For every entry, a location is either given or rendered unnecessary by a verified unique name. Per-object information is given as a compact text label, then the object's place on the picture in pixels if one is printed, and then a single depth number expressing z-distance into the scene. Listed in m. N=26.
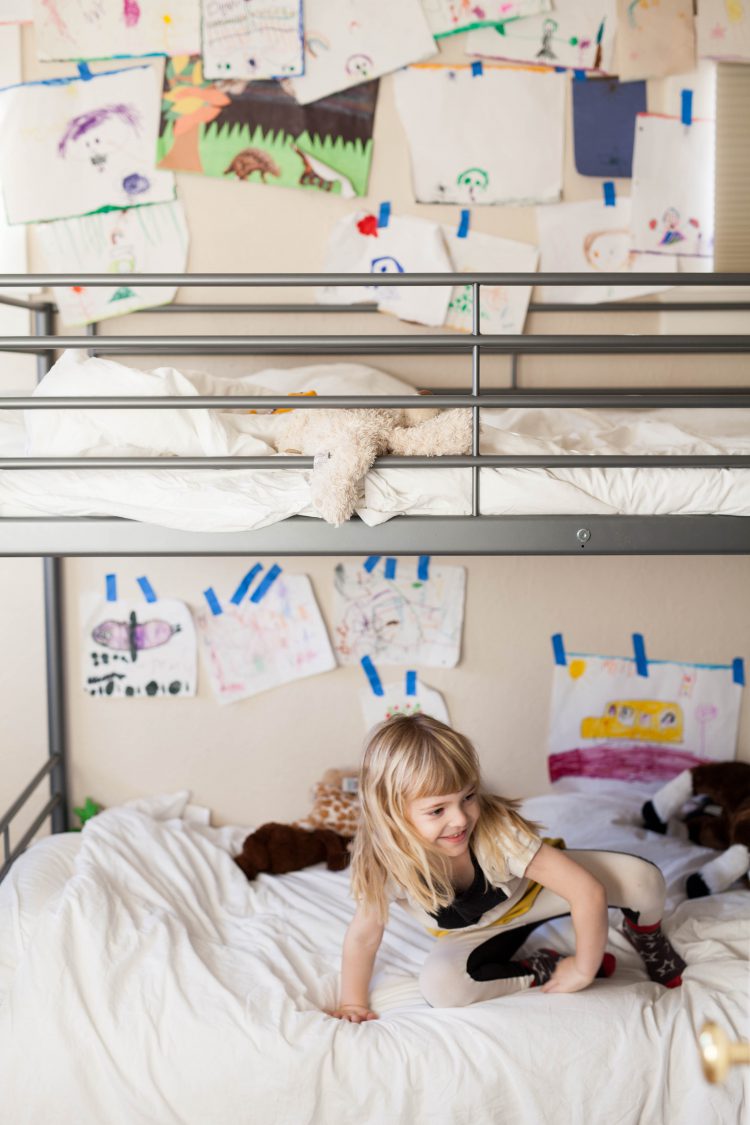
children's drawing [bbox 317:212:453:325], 2.34
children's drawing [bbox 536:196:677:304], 2.36
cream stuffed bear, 1.53
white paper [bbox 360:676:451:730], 2.50
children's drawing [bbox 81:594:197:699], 2.47
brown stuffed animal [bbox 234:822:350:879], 2.24
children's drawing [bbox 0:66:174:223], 2.30
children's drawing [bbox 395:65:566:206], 2.32
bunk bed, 1.53
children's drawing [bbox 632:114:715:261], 2.34
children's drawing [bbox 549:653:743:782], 2.50
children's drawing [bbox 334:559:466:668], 2.46
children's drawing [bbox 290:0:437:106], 2.28
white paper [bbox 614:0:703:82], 2.30
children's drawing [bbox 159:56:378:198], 2.30
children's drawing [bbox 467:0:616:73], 2.30
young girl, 1.63
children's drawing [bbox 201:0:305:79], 2.28
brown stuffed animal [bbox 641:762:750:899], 2.25
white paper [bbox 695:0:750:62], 2.30
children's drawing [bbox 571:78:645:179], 2.33
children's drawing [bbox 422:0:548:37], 2.28
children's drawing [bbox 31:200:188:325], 2.33
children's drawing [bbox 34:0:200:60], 2.28
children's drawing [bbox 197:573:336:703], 2.46
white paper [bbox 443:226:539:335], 2.36
